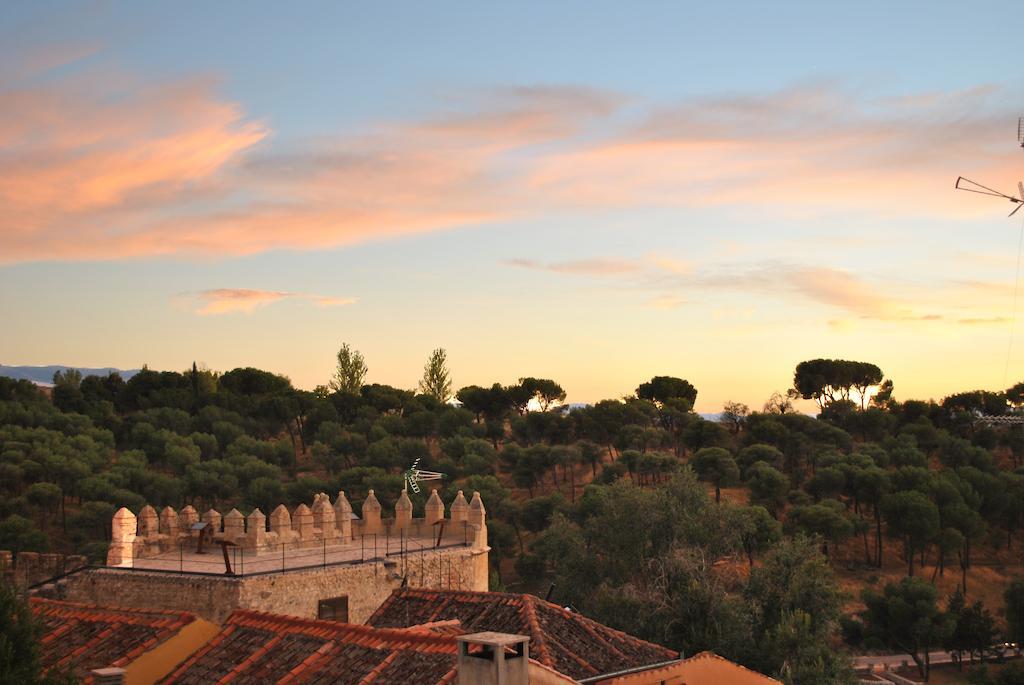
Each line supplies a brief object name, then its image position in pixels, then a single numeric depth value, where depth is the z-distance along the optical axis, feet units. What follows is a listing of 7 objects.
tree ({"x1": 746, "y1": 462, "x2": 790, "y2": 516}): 201.05
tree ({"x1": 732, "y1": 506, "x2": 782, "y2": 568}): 165.89
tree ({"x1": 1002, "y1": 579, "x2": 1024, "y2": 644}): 150.30
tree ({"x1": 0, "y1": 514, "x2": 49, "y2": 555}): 150.51
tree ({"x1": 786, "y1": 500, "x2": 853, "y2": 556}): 184.96
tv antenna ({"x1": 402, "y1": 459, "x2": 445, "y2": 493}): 102.32
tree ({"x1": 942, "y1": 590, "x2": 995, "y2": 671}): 149.18
